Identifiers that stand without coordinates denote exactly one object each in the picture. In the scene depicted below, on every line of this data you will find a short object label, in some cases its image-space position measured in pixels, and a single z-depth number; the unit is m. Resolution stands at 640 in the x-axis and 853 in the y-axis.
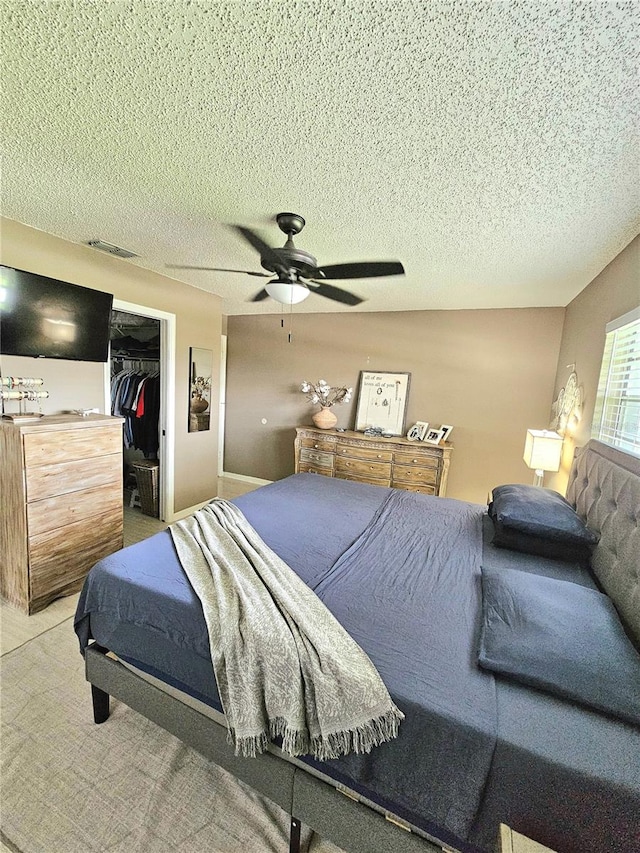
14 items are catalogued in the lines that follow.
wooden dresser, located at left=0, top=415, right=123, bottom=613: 2.18
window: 1.86
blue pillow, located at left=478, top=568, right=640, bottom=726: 0.96
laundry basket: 3.81
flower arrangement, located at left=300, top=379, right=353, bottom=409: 4.61
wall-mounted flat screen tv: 2.24
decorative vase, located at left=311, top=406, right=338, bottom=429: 4.46
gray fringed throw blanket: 0.99
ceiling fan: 1.83
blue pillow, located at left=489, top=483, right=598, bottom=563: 1.77
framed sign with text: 4.34
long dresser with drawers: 3.82
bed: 0.85
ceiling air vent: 2.64
